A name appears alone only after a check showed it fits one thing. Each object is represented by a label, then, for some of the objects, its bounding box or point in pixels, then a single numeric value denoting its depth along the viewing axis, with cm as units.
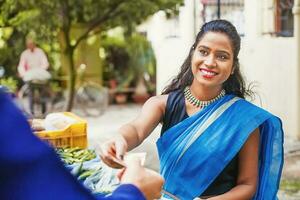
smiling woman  214
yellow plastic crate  359
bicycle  1182
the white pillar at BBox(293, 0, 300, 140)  777
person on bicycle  1055
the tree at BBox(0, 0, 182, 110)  830
